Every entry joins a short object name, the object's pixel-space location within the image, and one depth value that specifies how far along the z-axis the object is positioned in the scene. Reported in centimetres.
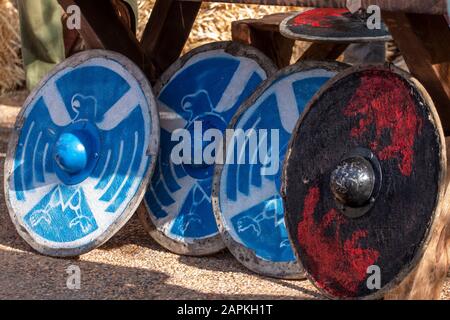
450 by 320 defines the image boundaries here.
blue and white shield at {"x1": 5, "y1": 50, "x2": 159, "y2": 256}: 466
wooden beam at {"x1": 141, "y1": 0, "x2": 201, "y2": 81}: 523
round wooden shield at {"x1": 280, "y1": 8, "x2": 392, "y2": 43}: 444
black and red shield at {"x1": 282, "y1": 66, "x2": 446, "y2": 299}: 355
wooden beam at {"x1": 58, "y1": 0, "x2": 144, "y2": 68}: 493
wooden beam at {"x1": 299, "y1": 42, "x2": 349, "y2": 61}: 529
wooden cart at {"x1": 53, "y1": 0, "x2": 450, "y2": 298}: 363
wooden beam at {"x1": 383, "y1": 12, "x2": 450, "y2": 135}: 362
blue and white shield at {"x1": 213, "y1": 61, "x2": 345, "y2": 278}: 446
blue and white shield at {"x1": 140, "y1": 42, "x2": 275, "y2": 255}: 473
